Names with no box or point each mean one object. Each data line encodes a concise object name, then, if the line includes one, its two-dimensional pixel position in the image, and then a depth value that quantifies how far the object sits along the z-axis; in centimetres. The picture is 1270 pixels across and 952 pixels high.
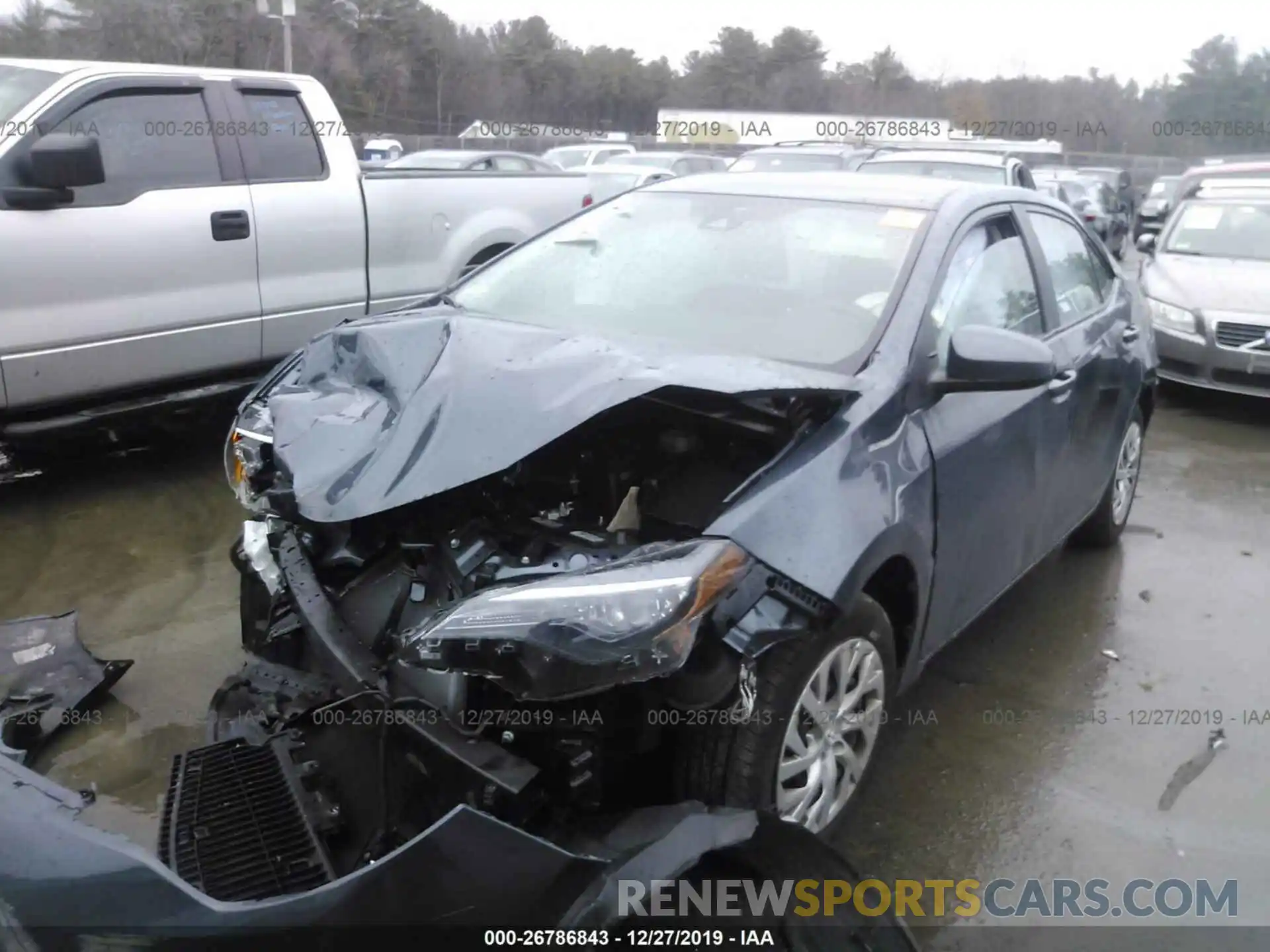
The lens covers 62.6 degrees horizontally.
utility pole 1819
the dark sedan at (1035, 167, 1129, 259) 1602
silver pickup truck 461
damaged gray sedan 210
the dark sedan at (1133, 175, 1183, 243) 1421
